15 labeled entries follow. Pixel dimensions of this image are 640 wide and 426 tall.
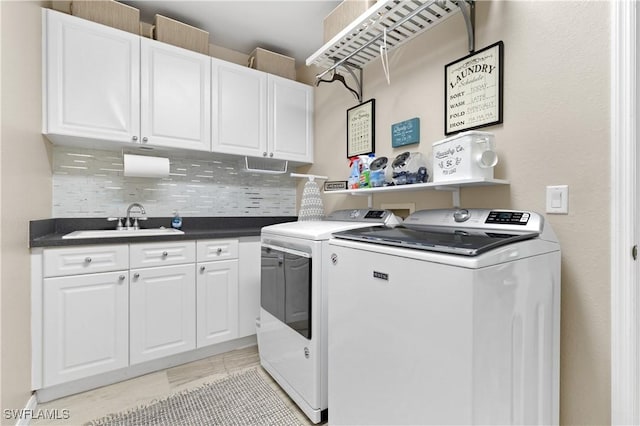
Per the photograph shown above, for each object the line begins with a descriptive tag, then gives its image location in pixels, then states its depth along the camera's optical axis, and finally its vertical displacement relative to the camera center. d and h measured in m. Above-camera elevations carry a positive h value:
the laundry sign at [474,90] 1.41 +0.62
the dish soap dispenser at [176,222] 2.43 -0.08
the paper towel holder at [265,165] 2.61 +0.46
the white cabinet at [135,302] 1.65 -0.58
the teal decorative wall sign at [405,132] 1.81 +0.51
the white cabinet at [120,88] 1.83 +0.85
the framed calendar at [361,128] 2.15 +0.64
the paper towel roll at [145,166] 2.11 +0.34
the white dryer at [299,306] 1.47 -0.52
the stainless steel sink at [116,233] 1.86 -0.14
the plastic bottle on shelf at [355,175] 1.99 +0.25
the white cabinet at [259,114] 2.39 +0.85
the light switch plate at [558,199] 1.19 +0.06
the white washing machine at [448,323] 0.85 -0.37
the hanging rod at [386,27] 1.48 +1.05
